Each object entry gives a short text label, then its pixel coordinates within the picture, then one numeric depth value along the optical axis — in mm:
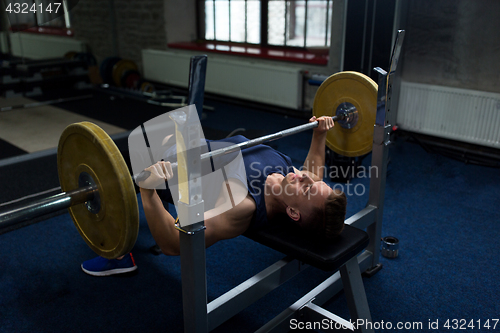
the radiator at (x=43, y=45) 6920
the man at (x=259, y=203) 1272
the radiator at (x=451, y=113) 3150
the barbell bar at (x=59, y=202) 1064
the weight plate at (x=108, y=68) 5680
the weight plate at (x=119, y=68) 5625
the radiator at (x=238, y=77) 4328
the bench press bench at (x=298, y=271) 1324
